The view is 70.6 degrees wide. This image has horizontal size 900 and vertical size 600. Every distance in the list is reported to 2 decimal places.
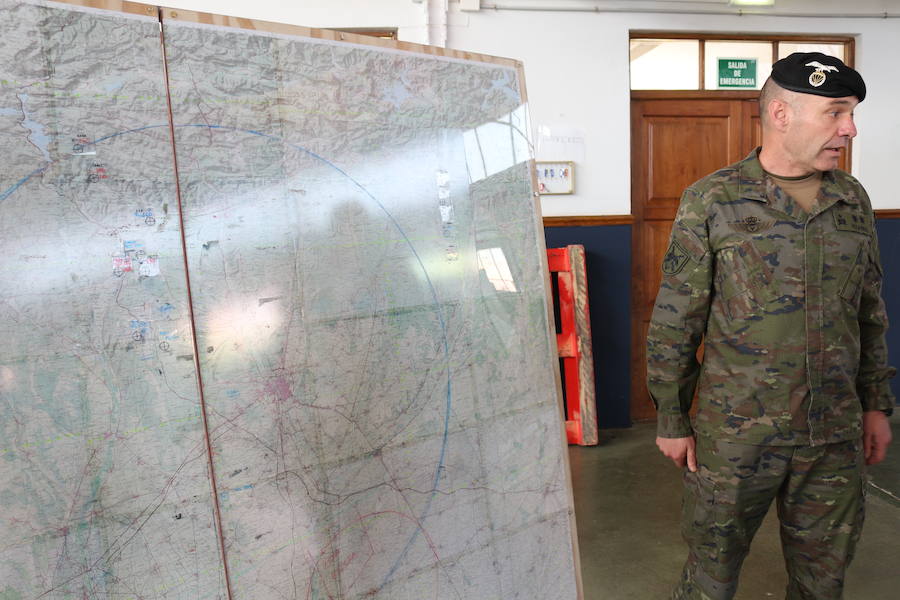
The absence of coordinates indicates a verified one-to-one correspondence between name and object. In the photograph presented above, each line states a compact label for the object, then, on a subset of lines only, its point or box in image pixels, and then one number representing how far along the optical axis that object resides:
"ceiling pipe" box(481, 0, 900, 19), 3.31
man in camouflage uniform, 1.40
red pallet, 3.34
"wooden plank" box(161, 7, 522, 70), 1.01
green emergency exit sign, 3.66
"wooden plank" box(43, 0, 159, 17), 0.93
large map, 0.91
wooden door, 3.64
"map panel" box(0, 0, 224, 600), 0.89
